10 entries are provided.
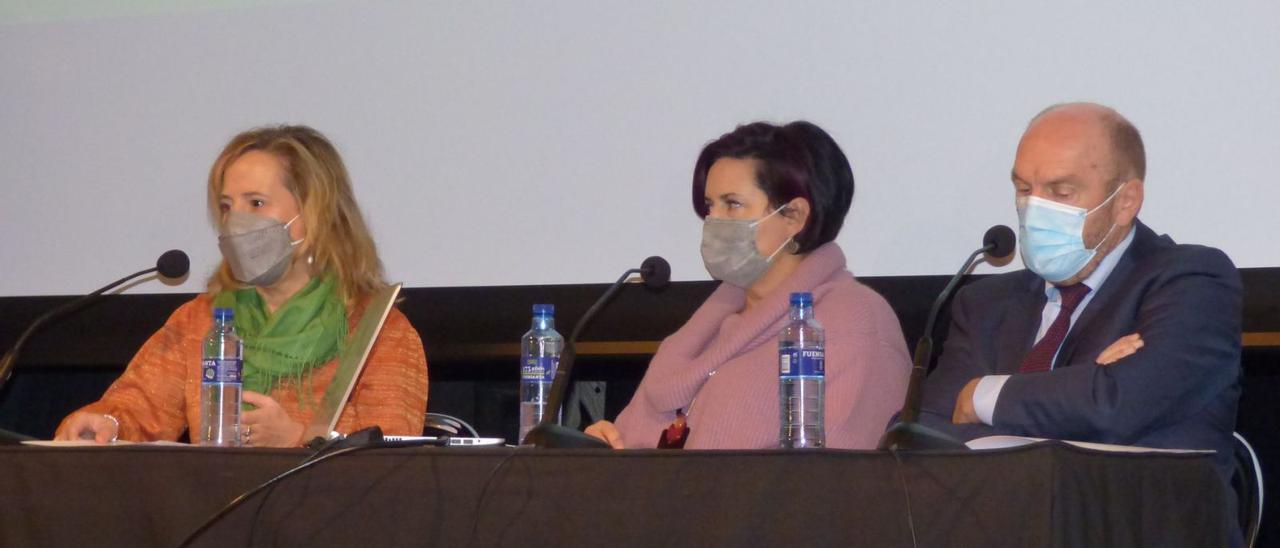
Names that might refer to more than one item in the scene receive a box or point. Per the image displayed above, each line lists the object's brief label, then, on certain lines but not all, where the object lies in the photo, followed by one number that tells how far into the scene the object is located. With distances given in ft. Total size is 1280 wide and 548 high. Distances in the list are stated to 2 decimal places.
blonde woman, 17.90
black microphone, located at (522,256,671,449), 11.44
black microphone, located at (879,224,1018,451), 10.23
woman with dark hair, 16.39
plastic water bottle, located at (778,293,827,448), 15.97
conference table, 9.63
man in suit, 13.97
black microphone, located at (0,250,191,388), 14.94
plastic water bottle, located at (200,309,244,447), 15.49
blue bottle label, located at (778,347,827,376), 14.29
